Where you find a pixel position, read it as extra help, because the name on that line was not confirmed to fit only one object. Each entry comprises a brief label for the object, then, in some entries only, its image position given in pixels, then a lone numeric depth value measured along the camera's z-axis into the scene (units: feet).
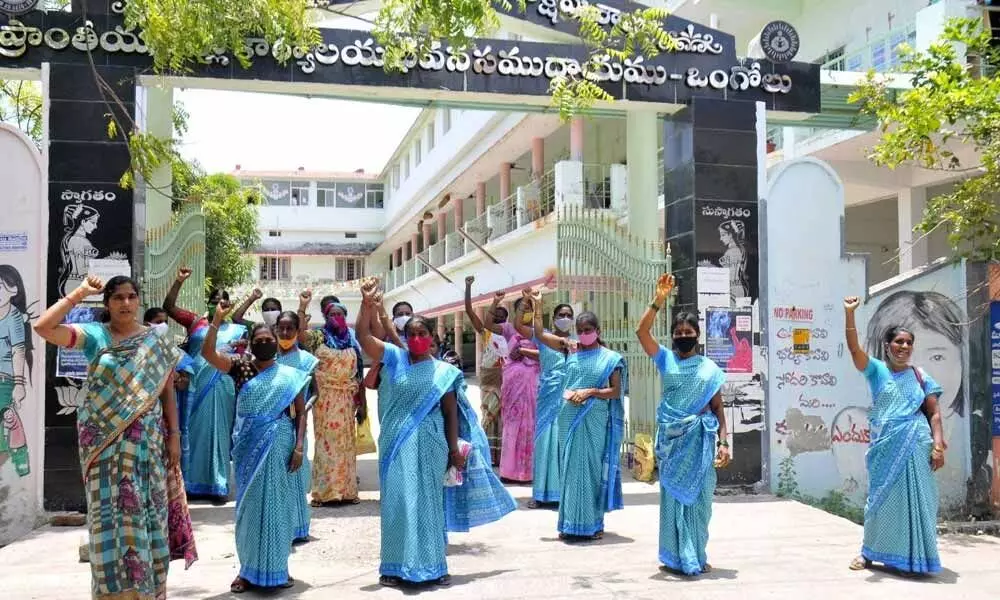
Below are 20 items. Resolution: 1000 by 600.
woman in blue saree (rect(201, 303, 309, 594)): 16.71
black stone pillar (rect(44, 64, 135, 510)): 24.47
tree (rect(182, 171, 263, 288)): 59.62
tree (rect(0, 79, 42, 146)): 40.14
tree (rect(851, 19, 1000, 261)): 23.81
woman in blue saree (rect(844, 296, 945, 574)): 18.74
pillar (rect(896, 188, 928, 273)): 50.31
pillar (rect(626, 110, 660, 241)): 33.30
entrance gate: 24.70
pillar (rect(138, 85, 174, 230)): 31.42
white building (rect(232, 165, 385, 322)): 147.95
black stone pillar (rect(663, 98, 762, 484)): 28.07
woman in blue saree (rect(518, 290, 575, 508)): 24.09
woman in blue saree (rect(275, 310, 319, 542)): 17.89
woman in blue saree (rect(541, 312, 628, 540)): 21.30
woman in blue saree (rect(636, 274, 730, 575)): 18.33
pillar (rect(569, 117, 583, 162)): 57.26
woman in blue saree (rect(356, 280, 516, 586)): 17.12
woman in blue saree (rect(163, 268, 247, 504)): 26.18
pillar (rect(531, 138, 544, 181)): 64.08
